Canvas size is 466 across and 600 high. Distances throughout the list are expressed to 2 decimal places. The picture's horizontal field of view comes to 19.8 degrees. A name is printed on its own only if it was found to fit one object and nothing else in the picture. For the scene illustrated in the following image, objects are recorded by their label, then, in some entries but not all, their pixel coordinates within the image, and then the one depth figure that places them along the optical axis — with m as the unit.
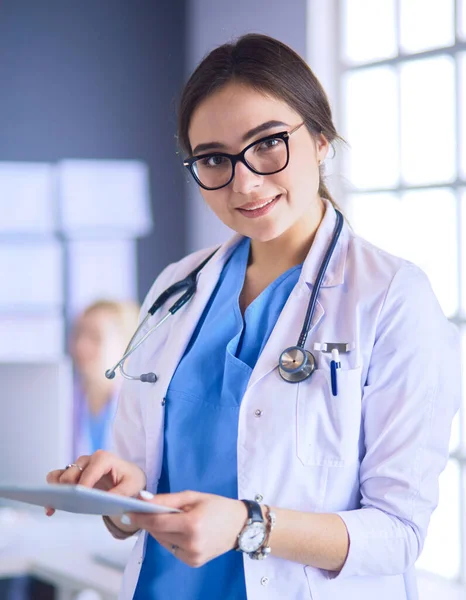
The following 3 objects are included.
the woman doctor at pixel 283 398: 1.52
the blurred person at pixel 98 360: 3.11
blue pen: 1.56
